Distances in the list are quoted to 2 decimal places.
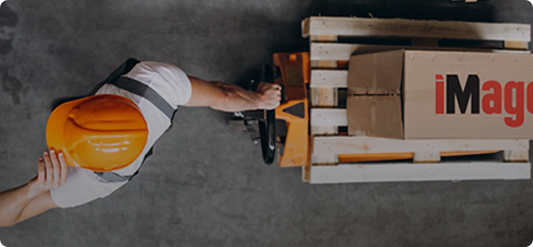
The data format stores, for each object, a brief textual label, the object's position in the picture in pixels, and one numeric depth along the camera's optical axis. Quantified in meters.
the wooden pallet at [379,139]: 2.44
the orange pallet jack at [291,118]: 2.31
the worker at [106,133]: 1.55
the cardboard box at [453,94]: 1.97
